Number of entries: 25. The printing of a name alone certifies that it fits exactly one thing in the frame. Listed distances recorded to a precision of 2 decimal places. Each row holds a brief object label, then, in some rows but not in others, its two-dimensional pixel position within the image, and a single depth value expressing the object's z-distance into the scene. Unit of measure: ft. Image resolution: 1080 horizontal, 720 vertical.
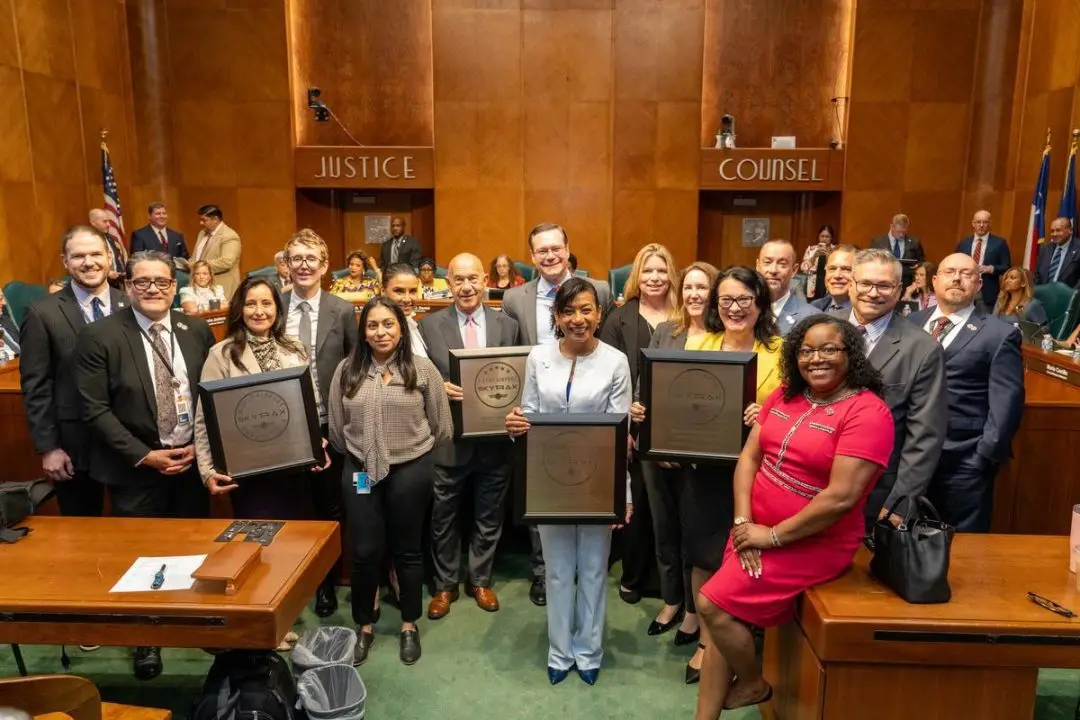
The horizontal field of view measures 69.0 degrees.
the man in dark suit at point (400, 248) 35.86
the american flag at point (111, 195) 31.35
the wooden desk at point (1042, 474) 13.07
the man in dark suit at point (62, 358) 10.91
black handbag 7.64
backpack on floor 8.45
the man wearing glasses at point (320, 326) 12.04
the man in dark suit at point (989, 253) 30.32
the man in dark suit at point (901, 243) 32.40
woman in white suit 9.89
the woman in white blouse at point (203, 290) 24.69
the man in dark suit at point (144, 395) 10.32
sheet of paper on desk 8.18
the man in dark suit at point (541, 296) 12.64
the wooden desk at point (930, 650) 7.40
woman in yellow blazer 9.93
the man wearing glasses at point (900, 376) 9.28
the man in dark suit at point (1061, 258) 26.89
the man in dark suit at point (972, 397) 10.41
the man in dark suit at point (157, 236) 31.07
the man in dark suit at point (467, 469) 12.16
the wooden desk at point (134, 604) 7.81
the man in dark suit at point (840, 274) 13.16
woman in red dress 7.74
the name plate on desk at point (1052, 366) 14.80
